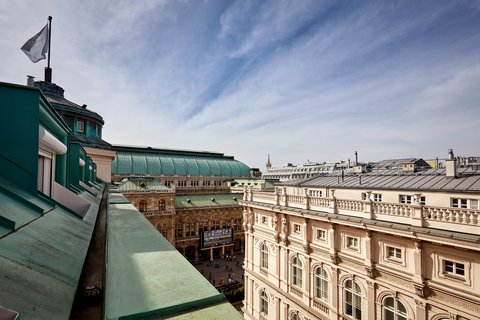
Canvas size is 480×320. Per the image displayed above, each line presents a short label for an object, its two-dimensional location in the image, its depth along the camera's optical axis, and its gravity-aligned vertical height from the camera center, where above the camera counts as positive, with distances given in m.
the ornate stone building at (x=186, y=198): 48.25 -6.20
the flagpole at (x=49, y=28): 10.89 +6.65
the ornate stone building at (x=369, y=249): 11.88 -5.27
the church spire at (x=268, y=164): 155.95 +4.09
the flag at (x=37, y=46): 10.70 +5.78
